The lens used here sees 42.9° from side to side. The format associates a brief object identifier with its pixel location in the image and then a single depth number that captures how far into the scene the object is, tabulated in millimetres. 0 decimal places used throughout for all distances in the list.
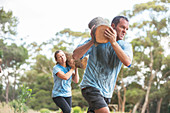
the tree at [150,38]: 21156
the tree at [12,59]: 22155
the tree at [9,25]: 21817
